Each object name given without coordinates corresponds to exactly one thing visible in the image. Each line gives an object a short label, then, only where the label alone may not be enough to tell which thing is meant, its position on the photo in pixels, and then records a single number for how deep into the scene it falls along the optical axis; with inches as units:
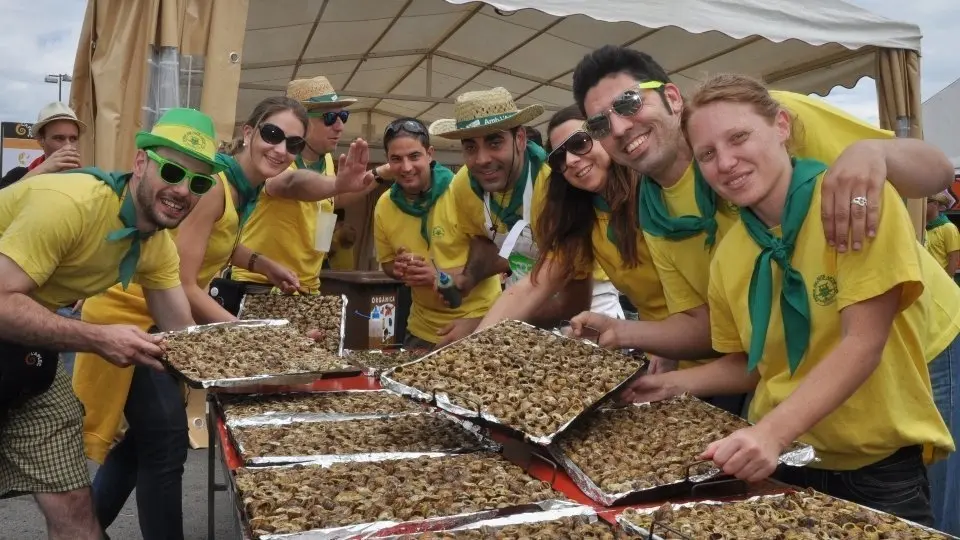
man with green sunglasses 94.9
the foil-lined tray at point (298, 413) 92.3
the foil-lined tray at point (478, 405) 71.7
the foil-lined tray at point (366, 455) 74.6
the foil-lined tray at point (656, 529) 54.7
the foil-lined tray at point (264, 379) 92.9
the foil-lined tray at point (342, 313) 135.9
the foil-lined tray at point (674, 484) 64.2
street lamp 728.5
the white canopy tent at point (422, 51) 146.6
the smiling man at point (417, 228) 157.0
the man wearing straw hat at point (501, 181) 131.7
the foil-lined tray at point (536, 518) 58.5
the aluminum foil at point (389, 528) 56.1
